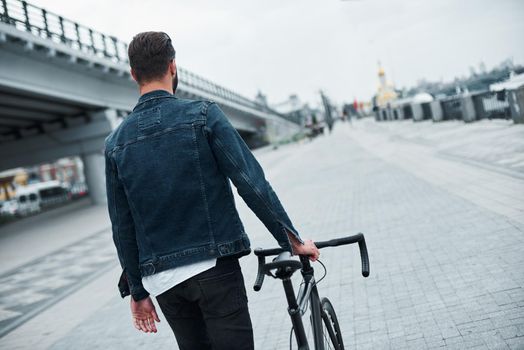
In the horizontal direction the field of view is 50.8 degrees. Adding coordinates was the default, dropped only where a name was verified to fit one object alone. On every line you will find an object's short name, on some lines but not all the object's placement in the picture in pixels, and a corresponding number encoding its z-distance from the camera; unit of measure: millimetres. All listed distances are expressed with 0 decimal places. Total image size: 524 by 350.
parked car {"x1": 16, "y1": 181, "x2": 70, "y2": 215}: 44581
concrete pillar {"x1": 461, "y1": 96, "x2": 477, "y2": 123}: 24594
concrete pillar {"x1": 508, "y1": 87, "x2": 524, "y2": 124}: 17155
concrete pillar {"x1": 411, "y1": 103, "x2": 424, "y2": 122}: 37716
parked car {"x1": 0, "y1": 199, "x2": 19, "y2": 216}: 40762
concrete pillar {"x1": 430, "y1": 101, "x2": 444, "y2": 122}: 31219
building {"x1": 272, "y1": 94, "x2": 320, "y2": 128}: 178000
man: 2127
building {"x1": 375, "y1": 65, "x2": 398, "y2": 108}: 104812
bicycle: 2092
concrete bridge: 18406
